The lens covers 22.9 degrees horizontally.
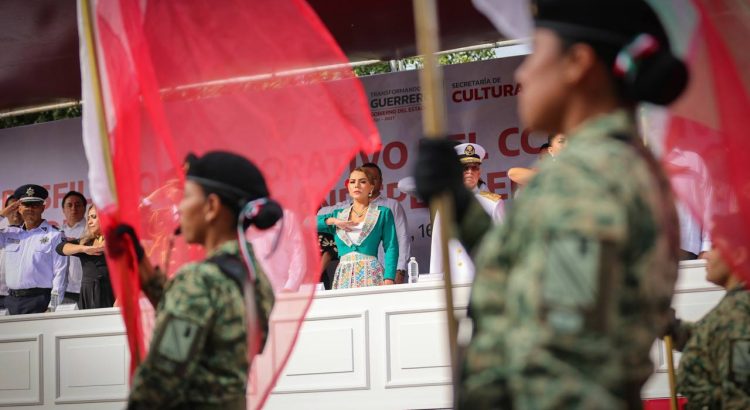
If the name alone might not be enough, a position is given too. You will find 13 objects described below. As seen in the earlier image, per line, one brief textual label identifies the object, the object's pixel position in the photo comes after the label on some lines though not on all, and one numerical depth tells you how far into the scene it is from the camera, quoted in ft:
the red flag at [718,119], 23.08
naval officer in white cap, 44.58
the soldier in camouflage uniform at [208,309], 18.27
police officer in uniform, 54.88
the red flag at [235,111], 23.85
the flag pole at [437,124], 14.01
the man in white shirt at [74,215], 58.95
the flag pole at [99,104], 22.31
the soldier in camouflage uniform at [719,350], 25.54
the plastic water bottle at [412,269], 46.71
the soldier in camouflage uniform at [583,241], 11.27
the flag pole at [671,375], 26.13
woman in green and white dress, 47.52
